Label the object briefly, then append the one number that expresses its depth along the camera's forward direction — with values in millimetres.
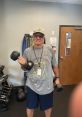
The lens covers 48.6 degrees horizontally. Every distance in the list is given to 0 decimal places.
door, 2622
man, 1212
